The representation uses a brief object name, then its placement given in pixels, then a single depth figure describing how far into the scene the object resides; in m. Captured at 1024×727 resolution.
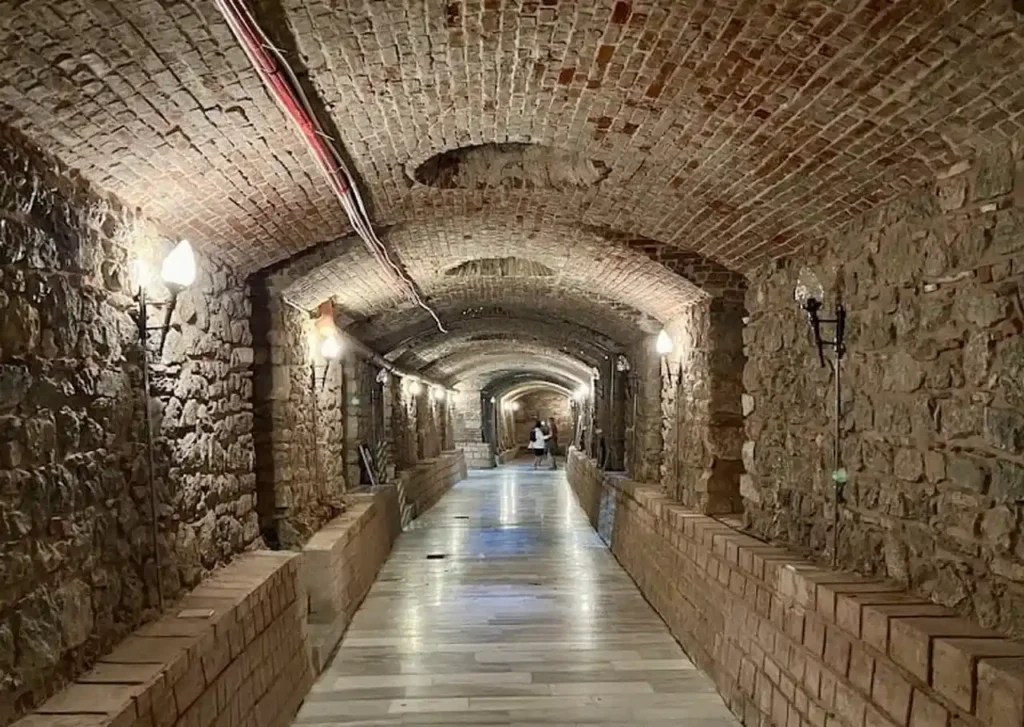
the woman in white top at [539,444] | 23.49
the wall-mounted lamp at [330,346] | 6.52
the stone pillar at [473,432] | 21.19
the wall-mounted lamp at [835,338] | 3.70
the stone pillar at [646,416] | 8.10
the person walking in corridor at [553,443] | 23.92
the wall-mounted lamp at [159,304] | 3.20
